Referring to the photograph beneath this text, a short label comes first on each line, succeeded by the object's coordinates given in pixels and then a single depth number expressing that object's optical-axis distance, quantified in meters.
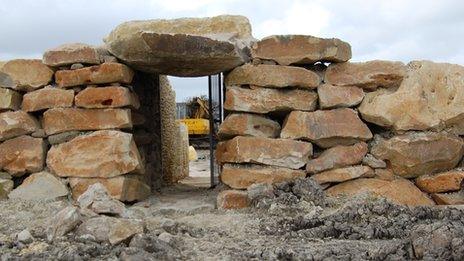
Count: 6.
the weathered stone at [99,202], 3.63
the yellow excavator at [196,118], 18.14
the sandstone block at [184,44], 4.38
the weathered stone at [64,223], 3.31
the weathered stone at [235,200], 4.52
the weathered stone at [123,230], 3.17
